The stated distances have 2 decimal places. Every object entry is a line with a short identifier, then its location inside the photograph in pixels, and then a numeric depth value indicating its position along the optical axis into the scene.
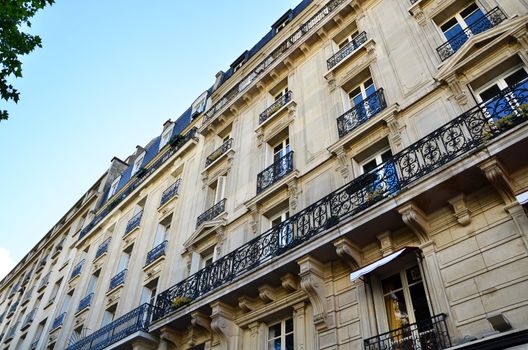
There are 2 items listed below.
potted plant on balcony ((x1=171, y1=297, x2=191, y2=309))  10.42
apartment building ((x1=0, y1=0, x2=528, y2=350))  6.37
